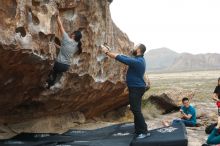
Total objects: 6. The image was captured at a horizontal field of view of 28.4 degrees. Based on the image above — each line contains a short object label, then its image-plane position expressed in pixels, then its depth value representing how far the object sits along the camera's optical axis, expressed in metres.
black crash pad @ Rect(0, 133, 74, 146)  10.69
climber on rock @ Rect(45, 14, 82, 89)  10.90
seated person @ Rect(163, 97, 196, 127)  13.83
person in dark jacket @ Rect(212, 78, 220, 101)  13.03
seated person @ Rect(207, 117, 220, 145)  10.50
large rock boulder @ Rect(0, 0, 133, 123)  9.29
